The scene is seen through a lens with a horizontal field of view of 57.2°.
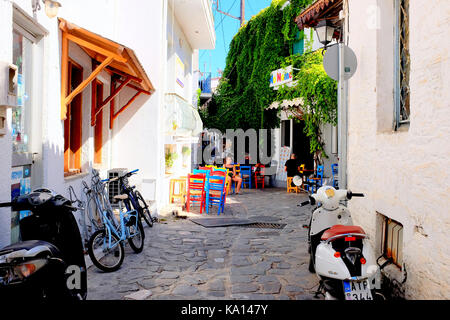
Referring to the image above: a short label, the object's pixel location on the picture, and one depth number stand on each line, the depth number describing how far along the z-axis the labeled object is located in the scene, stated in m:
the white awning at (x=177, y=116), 11.02
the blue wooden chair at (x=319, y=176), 14.30
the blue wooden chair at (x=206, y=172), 10.60
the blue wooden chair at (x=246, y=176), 17.58
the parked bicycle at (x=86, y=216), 6.18
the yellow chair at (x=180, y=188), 11.66
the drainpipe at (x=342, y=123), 4.91
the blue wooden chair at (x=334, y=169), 14.31
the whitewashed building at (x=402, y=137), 3.41
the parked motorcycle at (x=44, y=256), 2.29
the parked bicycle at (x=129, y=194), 7.24
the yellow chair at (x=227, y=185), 13.95
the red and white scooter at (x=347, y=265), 3.47
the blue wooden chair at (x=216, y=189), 10.56
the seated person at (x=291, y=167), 15.57
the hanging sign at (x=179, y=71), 13.14
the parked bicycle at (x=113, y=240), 5.36
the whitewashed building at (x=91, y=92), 4.62
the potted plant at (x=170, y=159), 13.11
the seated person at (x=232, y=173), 15.69
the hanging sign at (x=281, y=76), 15.78
